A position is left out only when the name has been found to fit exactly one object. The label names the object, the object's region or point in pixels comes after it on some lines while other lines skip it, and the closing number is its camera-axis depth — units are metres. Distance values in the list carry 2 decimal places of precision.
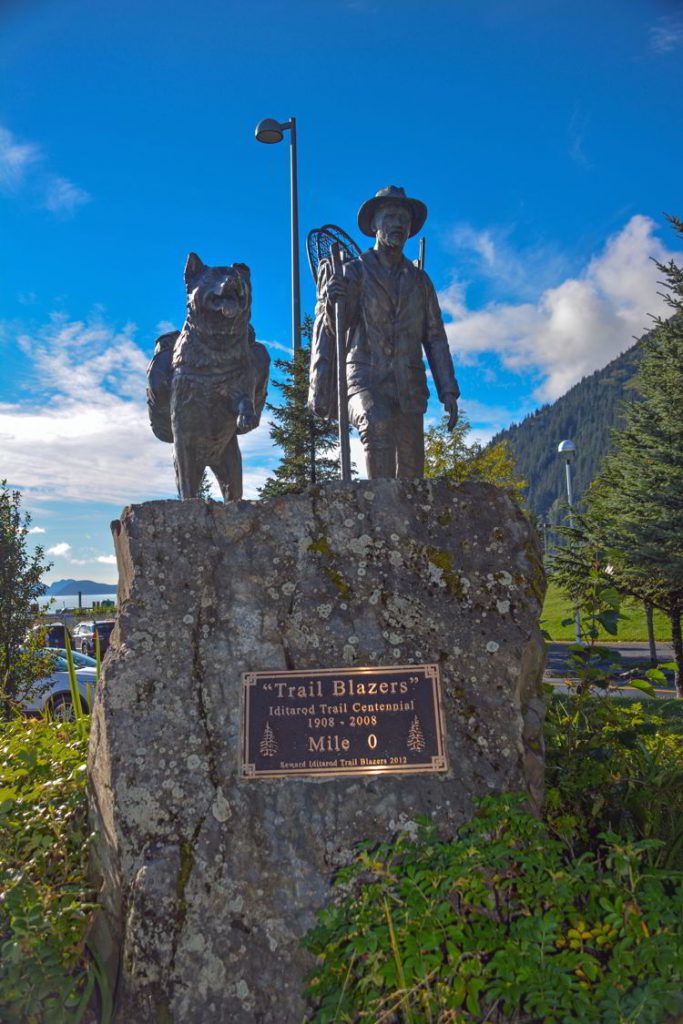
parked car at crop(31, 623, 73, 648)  13.84
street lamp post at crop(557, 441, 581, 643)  20.06
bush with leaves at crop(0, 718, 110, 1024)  2.36
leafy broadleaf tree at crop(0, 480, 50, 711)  7.23
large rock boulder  2.51
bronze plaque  2.76
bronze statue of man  5.35
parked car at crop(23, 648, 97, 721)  8.73
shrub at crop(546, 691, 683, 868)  3.17
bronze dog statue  5.16
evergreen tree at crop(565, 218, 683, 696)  11.45
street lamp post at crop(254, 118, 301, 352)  16.91
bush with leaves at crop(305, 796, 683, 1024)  1.96
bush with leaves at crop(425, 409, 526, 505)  20.61
